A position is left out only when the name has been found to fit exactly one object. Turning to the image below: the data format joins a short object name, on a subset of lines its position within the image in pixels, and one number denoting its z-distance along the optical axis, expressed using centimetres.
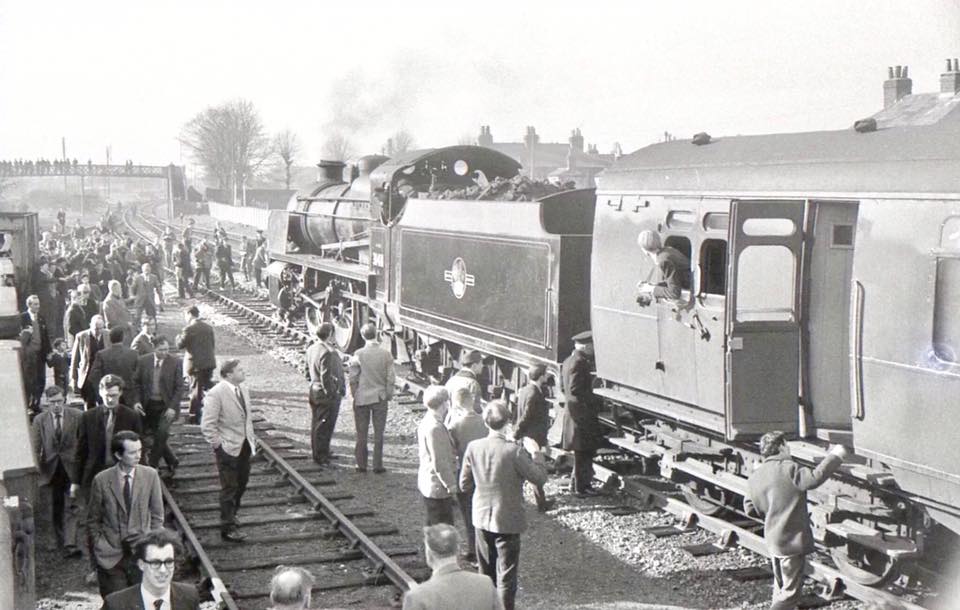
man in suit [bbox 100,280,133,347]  1305
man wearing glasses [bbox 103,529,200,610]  411
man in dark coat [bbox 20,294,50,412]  1122
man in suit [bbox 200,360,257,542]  782
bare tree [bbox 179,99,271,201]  7588
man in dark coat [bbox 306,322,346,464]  1041
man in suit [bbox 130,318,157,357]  1023
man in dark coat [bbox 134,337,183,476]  930
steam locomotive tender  995
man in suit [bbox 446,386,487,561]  711
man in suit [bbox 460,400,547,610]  607
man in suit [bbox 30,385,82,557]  761
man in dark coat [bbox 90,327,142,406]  927
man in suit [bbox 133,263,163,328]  1816
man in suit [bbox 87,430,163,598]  562
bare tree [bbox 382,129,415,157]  6364
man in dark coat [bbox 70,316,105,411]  1041
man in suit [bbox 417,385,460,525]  695
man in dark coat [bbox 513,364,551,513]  910
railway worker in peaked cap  925
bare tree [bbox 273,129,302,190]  7735
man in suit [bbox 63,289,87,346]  1290
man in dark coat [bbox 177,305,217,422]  1130
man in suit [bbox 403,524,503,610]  404
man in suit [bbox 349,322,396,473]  1011
